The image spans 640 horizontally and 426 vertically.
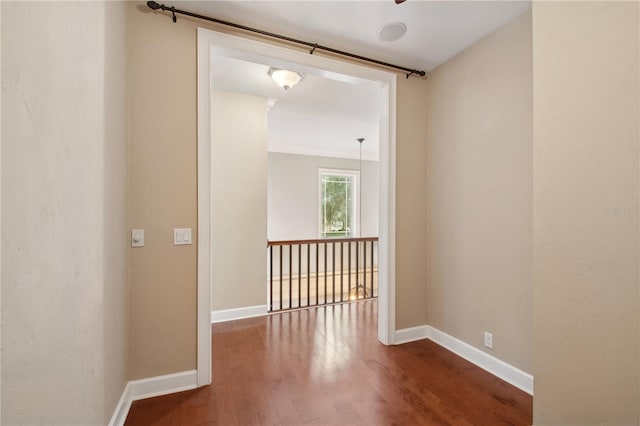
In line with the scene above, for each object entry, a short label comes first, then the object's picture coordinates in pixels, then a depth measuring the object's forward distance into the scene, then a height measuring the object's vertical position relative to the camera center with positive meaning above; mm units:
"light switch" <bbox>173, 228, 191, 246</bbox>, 1898 -158
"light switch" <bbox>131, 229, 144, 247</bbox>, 1799 -158
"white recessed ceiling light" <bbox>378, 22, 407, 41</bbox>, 2037 +1419
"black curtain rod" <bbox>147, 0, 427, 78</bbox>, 1812 +1386
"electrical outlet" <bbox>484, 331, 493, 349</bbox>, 2147 -1017
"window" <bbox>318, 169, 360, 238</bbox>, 6879 +292
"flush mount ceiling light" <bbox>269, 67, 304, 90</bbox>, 2672 +1384
